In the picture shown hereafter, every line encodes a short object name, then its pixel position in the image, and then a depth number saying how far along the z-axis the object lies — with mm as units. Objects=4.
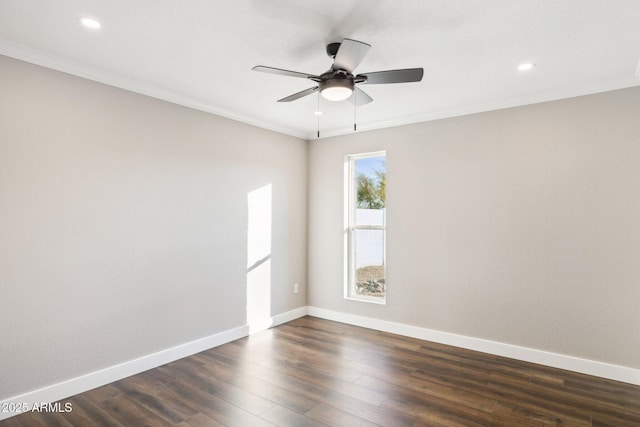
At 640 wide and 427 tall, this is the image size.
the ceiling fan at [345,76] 2246
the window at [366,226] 4688
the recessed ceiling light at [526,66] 2773
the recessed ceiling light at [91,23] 2200
